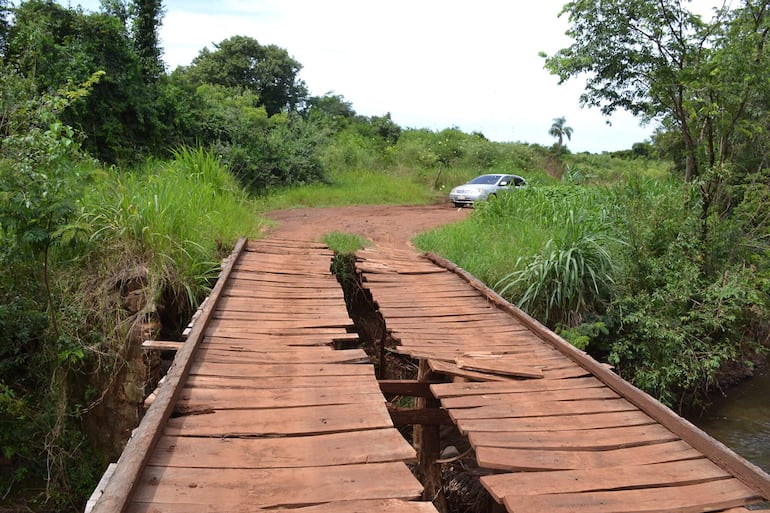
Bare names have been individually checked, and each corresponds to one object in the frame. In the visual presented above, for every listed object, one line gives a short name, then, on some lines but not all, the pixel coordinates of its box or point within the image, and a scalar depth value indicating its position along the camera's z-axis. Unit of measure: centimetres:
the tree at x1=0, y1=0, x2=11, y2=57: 921
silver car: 1755
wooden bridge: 262
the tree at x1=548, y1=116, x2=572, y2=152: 4059
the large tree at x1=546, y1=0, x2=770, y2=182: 754
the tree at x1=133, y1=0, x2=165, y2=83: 1432
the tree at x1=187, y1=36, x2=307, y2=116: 2756
